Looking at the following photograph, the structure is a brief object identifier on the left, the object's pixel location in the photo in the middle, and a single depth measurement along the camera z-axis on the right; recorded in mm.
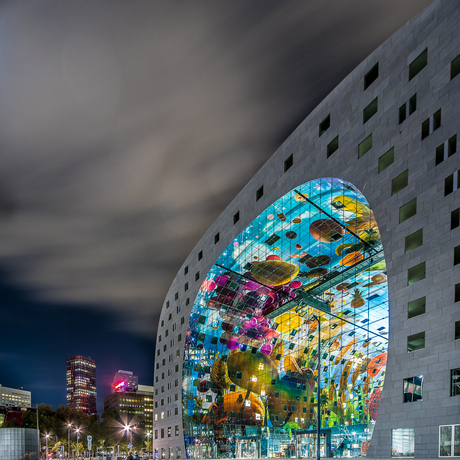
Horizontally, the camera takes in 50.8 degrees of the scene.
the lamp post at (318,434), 27606
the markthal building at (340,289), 24453
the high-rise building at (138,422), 181125
